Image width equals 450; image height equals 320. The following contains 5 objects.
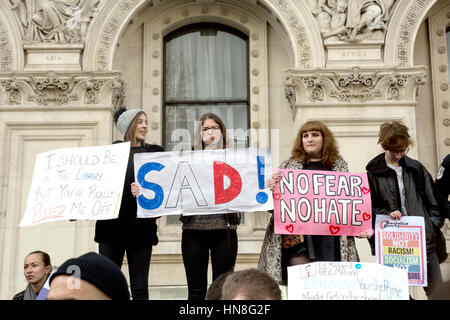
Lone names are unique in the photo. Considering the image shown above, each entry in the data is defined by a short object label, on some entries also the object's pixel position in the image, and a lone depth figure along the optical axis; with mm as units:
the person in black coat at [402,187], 6918
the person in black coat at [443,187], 7102
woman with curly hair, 6469
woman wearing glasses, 6660
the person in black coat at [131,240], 6703
